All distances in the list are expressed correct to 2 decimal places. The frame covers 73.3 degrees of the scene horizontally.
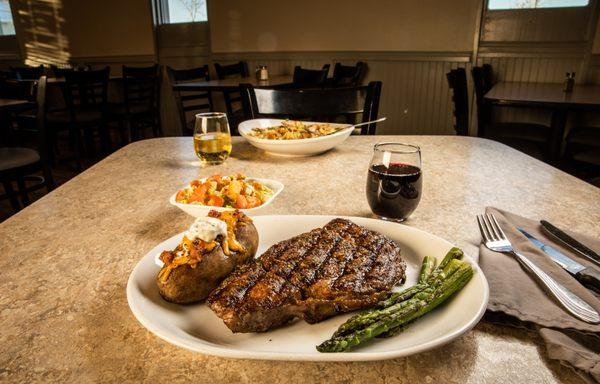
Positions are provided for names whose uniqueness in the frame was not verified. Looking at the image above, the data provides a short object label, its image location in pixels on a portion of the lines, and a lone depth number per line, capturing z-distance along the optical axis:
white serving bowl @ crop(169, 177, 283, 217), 0.87
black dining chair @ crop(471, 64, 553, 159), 3.24
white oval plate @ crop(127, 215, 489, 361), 0.46
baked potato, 0.57
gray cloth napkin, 0.48
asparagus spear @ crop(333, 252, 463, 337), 0.51
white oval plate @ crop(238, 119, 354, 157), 1.38
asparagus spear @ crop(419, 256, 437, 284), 0.63
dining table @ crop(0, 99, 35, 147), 2.76
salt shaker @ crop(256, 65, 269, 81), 4.49
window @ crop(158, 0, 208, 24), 6.21
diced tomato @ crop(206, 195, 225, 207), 0.91
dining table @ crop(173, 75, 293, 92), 3.82
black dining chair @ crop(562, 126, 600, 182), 2.72
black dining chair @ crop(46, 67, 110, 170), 4.25
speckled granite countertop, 0.50
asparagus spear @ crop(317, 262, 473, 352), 0.49
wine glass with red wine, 0.86
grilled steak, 0.54
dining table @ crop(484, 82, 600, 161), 2.91
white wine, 1.33
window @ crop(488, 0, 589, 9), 4.32
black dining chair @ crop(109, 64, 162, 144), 4.68
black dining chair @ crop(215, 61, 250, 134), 3.83
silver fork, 0.55
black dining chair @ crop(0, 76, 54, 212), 2.59
